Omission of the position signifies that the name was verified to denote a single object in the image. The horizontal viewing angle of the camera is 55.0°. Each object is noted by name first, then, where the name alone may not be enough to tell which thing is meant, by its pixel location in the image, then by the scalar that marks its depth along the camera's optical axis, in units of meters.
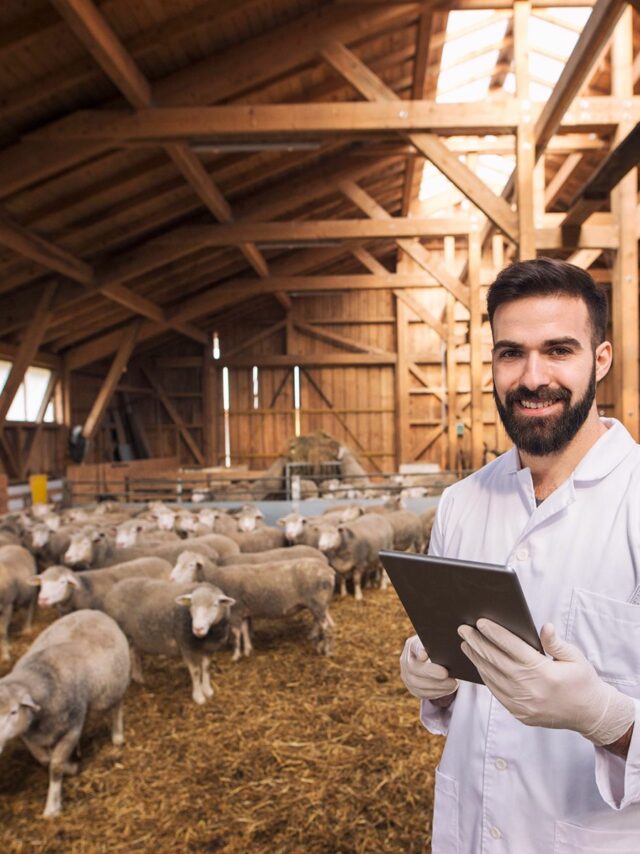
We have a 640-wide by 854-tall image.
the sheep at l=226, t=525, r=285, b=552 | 7.07
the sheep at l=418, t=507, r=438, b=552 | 8.68
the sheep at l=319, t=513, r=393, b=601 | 6.55
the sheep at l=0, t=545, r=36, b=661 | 5.41
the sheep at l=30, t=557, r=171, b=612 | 4.55
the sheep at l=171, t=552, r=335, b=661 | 5.11
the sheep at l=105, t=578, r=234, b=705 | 4.28
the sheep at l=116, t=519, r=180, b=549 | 7.03
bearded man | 1.20
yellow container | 11.97
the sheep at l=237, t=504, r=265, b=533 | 7.75
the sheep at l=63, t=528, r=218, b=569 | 6.00
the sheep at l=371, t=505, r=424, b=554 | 8.09
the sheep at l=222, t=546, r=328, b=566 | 5.80
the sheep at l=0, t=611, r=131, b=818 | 3.08
